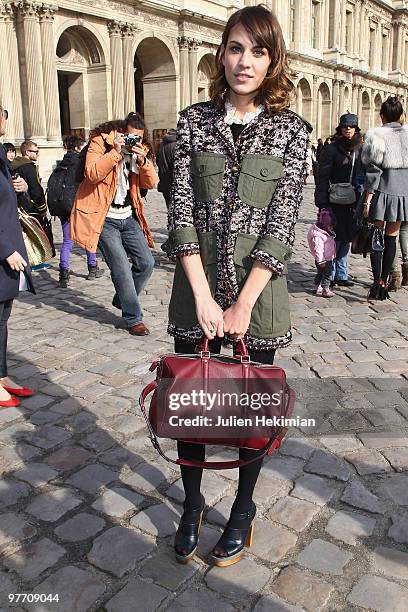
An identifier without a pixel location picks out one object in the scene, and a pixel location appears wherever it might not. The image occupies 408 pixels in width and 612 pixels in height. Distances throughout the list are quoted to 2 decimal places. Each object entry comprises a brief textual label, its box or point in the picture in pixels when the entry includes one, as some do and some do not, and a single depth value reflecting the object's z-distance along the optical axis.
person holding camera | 5.20
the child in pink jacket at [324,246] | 6.64
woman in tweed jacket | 2.16
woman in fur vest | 6.14
